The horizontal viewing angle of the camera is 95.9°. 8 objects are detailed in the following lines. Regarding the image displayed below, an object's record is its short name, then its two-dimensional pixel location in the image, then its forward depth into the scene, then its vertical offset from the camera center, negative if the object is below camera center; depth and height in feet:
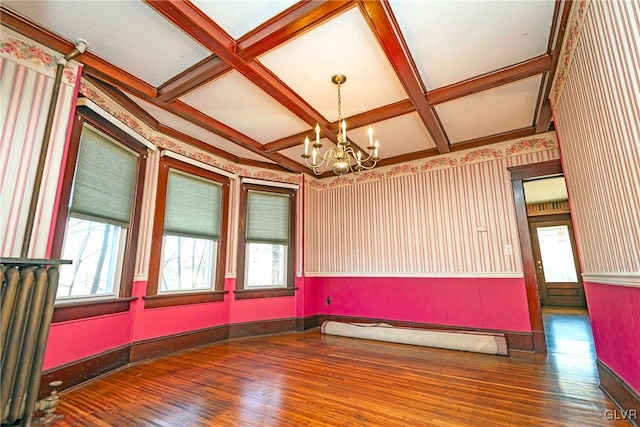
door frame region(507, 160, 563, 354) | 11.73 +1.29
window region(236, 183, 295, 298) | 15.05 +1.49
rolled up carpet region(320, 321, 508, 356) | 11.48 -3.04
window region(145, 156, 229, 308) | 11.84 +1.55
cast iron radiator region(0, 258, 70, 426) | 5.59 -1.11
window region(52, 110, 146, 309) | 8.46 +1.91
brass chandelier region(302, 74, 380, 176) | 7.78 +3.32
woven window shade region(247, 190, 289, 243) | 15.57 +2.91
